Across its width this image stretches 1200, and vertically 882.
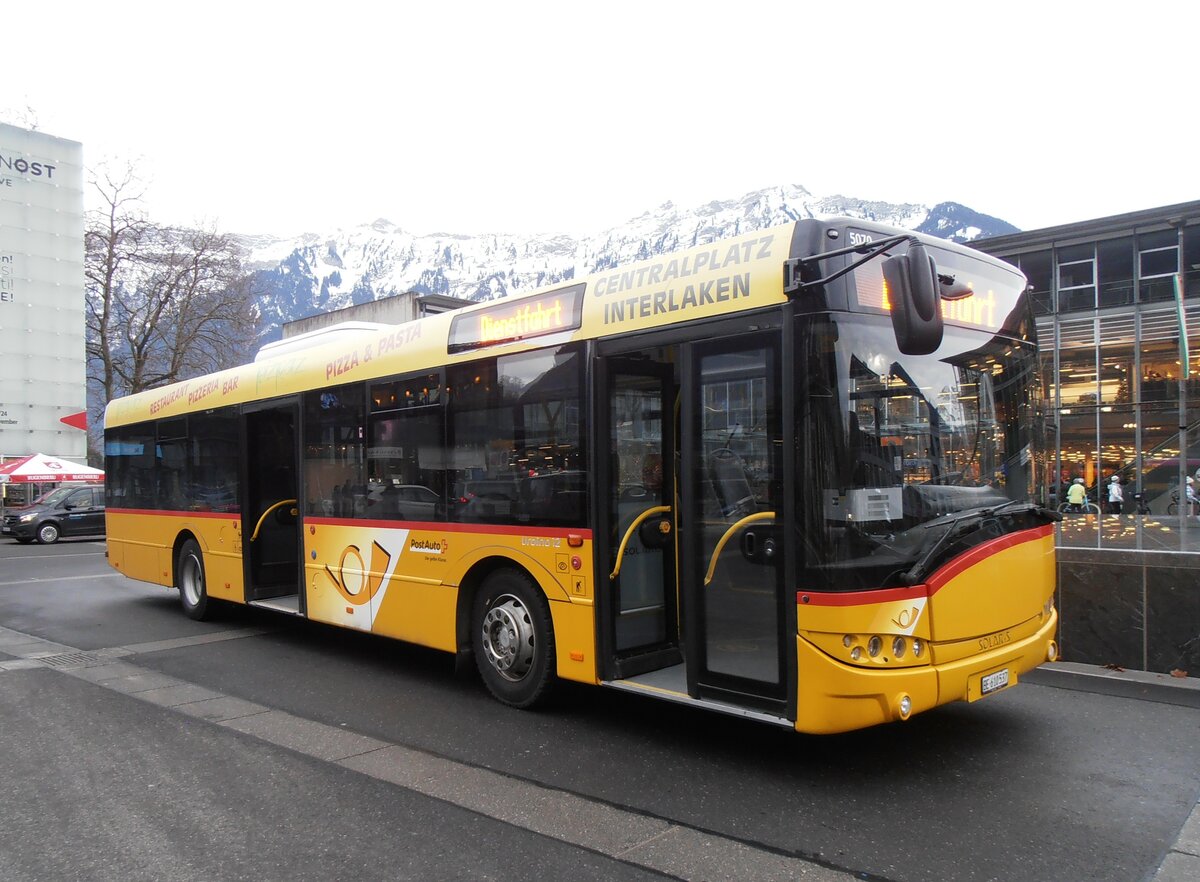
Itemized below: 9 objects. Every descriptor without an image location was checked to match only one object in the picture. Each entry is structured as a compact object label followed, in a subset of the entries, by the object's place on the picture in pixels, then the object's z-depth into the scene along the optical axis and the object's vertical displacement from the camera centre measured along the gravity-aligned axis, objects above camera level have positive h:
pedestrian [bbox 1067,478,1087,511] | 21.73 -1.59
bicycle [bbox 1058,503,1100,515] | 21.80 -2.00
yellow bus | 4.25 -0.25
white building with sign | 27.91 +5.56
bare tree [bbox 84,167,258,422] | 36.72 +7.11
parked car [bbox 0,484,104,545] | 24.58 -1.99
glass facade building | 24.36 +2.81
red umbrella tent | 26.56 -0.64
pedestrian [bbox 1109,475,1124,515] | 22.75 -1.71
